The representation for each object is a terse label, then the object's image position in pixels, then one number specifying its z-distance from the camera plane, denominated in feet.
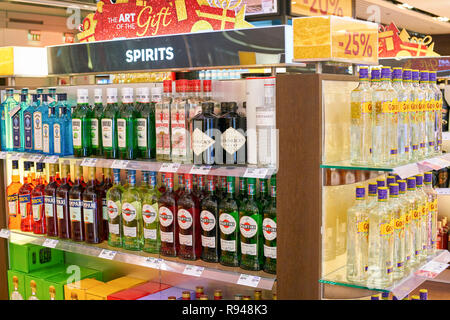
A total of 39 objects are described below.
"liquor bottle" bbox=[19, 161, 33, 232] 10.95
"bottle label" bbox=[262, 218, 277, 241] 7.59
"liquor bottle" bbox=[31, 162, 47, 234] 10.65
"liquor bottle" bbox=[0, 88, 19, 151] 11.05
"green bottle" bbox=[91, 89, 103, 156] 9.32
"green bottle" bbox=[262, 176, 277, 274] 7.61
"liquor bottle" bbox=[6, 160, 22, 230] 11.19
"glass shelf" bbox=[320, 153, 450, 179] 6.52
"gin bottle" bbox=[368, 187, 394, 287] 6.72
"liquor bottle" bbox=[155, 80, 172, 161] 8.42
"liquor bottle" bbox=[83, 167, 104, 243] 9.74
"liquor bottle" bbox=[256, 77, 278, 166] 7.32
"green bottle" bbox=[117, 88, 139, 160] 8.93
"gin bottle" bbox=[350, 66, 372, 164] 6.91
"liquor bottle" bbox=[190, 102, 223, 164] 7.86
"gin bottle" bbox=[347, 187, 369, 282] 6.79
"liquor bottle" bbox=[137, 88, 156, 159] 8.77
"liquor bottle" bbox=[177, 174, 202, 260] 8.36
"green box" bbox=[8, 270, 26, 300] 11.12
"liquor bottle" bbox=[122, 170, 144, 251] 9.16
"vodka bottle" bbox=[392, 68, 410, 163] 7.11
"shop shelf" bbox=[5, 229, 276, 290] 7.56
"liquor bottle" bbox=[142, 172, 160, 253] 8.89
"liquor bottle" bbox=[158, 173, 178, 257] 8.61
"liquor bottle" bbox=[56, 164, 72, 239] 10.12
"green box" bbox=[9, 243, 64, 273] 11.14
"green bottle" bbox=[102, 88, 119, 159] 9.13
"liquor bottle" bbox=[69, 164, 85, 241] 9.91
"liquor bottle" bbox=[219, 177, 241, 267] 7.96
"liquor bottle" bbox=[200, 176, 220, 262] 8.14
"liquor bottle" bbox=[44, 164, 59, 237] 10.34
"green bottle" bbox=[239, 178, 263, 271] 7.79
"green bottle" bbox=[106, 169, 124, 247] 9.39
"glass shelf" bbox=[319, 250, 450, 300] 6.63
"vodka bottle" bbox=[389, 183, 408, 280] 6.99
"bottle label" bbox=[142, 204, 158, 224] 8.89
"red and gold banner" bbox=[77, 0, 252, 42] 8.92
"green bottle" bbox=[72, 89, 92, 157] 9.48
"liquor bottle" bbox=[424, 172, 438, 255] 8.14
